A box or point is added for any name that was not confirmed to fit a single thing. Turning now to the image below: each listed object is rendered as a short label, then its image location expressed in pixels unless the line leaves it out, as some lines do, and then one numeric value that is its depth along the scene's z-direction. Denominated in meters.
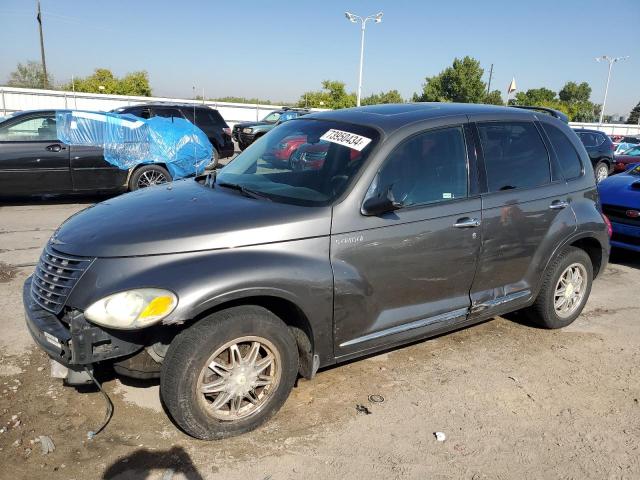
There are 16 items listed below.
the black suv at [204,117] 14.01
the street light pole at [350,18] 33.62
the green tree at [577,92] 100.31
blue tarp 8.68
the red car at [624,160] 15.99
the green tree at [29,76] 52.84
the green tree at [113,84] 52.91
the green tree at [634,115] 102.01
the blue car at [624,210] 6.44
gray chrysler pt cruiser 2.64
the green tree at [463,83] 63.94
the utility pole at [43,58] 41.19
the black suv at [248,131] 20.68
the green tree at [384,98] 59.49
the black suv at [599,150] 15.79
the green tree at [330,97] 55.72
